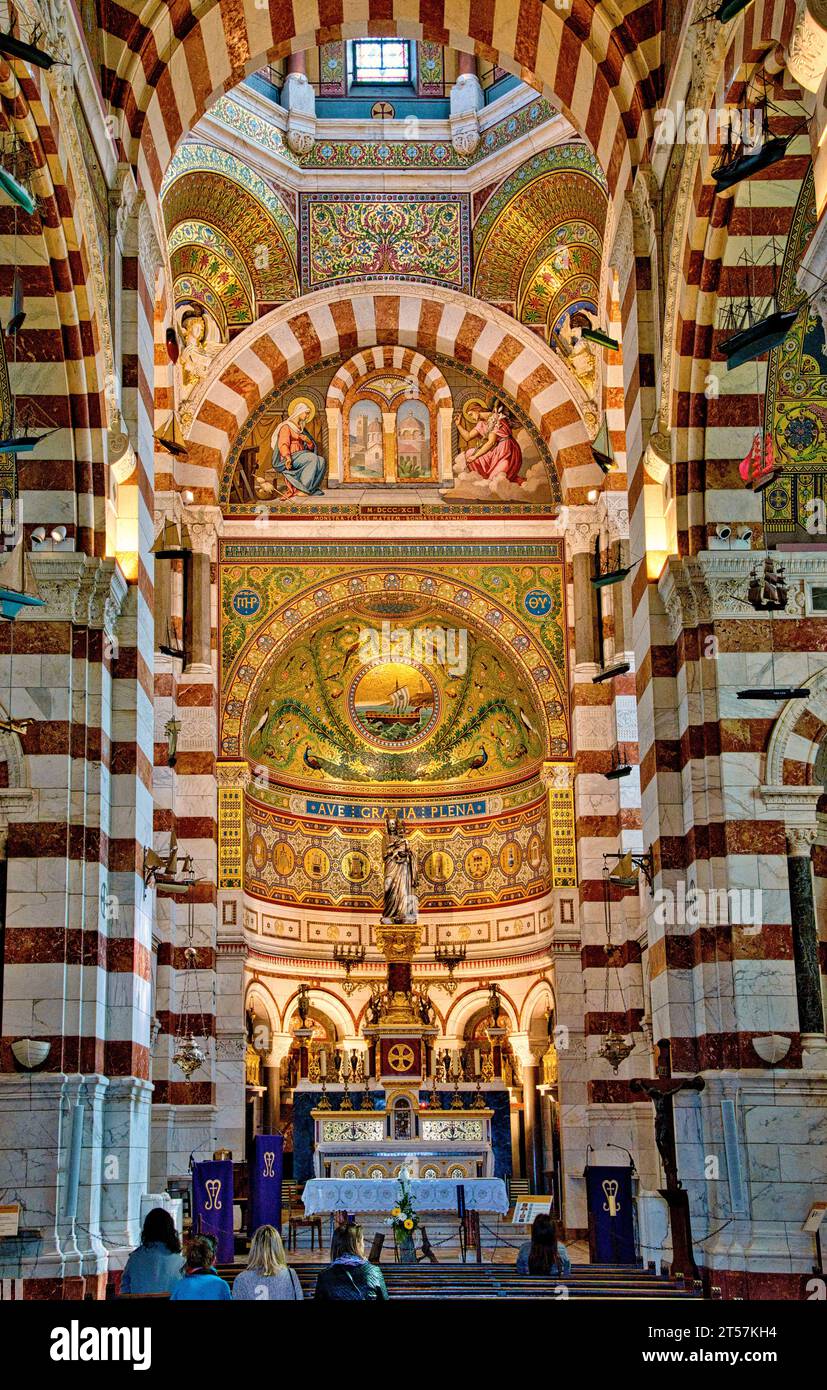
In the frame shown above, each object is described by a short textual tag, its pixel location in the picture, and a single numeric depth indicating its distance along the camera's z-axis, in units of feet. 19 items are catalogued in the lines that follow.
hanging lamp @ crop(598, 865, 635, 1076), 61.72
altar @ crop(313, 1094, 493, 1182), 61.93
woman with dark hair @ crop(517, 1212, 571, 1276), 31.99
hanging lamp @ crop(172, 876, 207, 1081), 65.21
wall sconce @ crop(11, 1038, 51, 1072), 39.06
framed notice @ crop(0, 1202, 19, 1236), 36.83
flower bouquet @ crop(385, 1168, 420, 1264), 43.65
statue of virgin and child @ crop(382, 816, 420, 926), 73.67
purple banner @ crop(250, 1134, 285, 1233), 48.39
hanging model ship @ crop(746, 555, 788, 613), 37.60
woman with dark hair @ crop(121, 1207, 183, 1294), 25.72
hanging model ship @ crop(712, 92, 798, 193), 31.30
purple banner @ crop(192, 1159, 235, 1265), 45.32
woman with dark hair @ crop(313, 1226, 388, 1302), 22.93
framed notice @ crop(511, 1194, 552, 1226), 48.83
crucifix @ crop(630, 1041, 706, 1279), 37.40
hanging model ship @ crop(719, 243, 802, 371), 31.32
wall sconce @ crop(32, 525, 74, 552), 42.29
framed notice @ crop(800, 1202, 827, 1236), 37.24
